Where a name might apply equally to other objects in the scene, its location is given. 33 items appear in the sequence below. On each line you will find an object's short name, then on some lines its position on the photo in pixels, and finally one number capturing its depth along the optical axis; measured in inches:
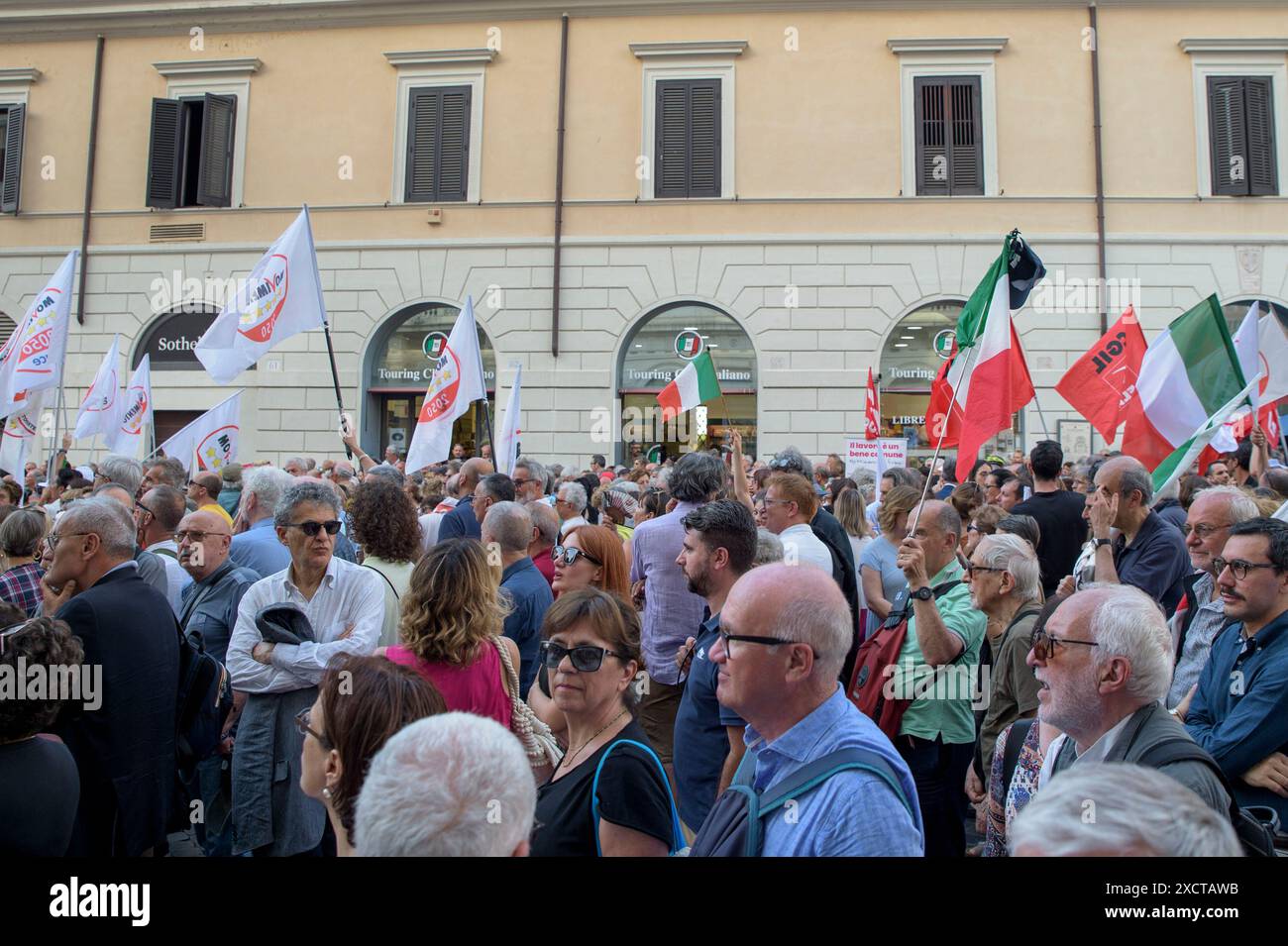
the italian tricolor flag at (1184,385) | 262.1
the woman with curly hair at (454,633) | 130.3
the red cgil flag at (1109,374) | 344.2
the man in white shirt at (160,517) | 215.9
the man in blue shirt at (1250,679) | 124.8
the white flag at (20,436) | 453.7
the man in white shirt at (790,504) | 208.7
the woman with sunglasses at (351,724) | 91.0
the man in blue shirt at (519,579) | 180.2
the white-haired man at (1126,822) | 61.5
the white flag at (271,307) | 346.0
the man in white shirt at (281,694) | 146.5
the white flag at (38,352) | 406.0
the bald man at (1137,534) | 200.5
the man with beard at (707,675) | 147.3
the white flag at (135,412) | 492.1
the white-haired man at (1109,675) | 103.7
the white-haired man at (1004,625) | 159.0
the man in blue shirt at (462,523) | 269.7
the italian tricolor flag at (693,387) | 469.7
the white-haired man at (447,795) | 68.6
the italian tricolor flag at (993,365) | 237.1
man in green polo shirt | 158.4
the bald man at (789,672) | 89.9
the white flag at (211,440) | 405.7
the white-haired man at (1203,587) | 161.5
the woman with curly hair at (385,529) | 178.5
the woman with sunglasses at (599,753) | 99.9
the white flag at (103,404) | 478.6
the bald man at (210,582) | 174.9
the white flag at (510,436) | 448.8
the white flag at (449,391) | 382.0
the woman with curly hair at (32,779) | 105.8
